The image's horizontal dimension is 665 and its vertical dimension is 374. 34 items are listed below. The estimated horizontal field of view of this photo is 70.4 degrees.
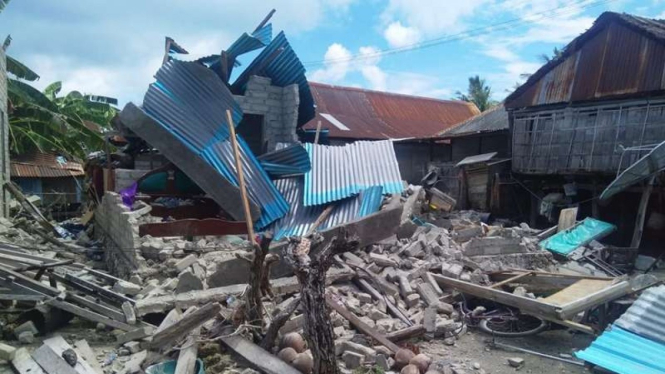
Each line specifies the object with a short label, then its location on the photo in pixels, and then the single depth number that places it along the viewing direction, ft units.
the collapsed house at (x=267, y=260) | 16.56
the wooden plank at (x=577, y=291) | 19.85
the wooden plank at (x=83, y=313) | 18.11
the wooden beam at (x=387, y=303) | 21.54
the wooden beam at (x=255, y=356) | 15.43
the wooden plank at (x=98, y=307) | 18.23
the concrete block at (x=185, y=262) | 23.00
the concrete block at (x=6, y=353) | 15.62
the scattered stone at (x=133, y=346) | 17.01
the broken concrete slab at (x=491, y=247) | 29.81
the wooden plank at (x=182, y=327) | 16.69
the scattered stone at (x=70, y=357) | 15.40
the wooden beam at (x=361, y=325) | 18.42
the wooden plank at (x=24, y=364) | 15.03
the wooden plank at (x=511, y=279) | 24.12
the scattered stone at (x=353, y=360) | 16.87
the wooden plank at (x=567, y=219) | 39.27
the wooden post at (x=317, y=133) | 38.20
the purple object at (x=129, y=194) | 29.73
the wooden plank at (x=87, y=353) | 15.76
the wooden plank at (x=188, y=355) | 15.44
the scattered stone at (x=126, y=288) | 20.47
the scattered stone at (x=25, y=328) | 17.87
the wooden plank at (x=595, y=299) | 18.74
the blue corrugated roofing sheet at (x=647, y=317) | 16.21
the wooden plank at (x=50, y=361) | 14.96
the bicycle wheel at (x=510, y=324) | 21.74
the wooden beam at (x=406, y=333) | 19.43
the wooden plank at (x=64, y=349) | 15.23
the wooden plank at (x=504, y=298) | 19.21
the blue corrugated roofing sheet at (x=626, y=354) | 13.67
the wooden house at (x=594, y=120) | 43.04
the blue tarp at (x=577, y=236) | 34.96
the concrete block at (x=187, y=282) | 20.59
